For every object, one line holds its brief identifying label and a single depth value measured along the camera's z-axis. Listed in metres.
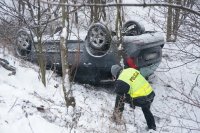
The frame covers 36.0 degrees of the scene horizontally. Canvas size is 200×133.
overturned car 6.58
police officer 5.60
